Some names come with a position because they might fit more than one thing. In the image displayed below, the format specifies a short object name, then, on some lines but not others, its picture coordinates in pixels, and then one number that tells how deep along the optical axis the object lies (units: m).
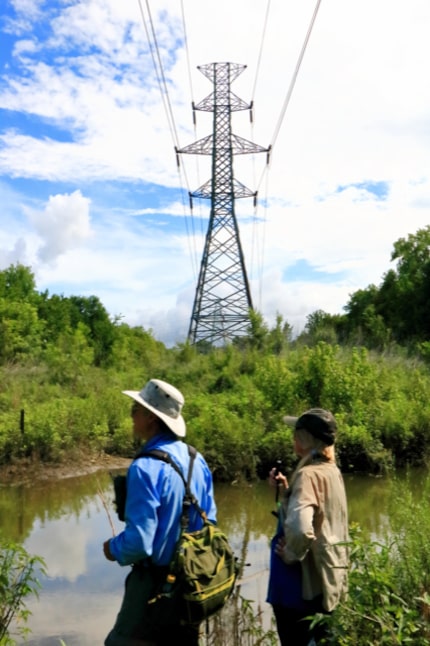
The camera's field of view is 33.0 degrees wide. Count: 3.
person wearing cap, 3.49
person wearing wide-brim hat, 3.07
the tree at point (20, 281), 46.44
